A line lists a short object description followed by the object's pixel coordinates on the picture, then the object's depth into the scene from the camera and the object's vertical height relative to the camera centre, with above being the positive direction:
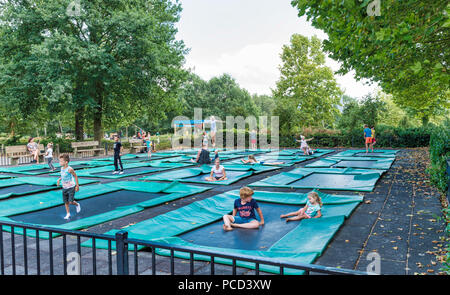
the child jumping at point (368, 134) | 20.55 +0.08
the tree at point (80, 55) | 20.25 +5.48
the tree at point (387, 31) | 6.82 +2.54
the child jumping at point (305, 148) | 21.21 -0.82
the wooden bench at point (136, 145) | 25.97 -0.73
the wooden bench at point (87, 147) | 22.36 -0.77
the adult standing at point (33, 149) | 18.45 -0.69
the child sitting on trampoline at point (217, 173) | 11.73 -1.35
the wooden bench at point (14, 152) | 18.69 -0.86
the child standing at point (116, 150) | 13.66 -0.57
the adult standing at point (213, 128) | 27.94 +0.73
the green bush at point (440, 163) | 8.38 -0.80
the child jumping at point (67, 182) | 7.30 -1.03
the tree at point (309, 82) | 40.50 +6.82
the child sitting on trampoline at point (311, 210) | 6.60 -1.53
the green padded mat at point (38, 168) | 14.85 -1.52
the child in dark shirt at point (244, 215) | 6.14 -1.53
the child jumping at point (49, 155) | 14.91 -0.84
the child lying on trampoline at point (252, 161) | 16.18 -1.30
